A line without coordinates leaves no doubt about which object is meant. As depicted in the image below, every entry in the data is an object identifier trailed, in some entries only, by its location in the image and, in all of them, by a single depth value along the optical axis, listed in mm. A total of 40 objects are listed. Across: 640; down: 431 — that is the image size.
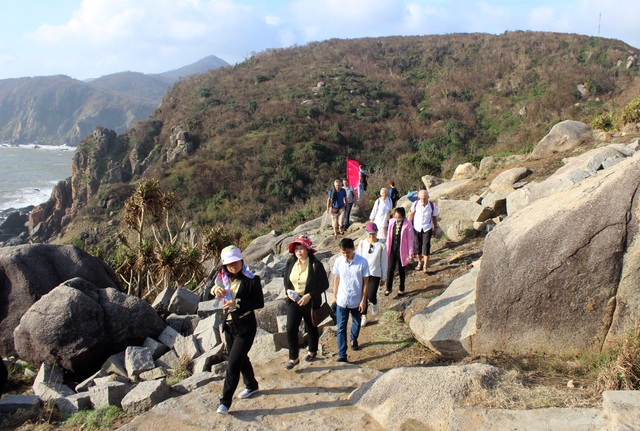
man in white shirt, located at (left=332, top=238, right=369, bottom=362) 5559
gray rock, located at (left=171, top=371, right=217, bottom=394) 5613
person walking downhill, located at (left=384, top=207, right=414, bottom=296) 7617
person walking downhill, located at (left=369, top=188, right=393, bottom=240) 8695
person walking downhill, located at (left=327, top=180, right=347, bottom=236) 12807
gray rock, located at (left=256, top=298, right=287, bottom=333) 7457
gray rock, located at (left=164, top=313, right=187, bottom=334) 8242
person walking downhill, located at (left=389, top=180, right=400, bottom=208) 11728
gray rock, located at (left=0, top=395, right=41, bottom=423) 5277
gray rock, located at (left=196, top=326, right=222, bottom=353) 6957
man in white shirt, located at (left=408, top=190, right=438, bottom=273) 8234
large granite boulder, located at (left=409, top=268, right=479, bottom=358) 5410
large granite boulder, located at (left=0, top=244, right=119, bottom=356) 7875
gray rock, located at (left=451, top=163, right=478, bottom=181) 16189
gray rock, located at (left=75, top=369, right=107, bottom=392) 6492
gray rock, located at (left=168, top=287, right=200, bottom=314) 9055
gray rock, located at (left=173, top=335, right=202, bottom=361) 6910
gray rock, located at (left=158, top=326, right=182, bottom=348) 7415
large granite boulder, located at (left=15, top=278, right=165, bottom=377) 6848
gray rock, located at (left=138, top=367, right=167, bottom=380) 6621
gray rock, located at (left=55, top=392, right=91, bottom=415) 5543
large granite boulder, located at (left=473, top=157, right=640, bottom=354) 4480
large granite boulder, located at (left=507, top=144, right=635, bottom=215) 8504
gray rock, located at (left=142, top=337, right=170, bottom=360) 7195
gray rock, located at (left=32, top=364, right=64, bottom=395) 6473
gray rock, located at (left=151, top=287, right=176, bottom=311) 9211
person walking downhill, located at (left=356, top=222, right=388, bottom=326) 6625
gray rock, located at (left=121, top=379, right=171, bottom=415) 5305
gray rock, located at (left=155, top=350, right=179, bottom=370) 6878
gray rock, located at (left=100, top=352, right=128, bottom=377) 6728
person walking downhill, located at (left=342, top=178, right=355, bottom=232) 13695
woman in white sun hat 4543
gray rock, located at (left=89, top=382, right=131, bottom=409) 5516
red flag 14602
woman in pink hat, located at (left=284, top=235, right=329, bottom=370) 5289
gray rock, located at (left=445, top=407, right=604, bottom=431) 3169
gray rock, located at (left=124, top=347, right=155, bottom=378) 6719
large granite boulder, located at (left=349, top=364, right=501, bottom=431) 3764
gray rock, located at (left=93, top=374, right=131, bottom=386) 6470
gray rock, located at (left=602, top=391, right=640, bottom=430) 2906
